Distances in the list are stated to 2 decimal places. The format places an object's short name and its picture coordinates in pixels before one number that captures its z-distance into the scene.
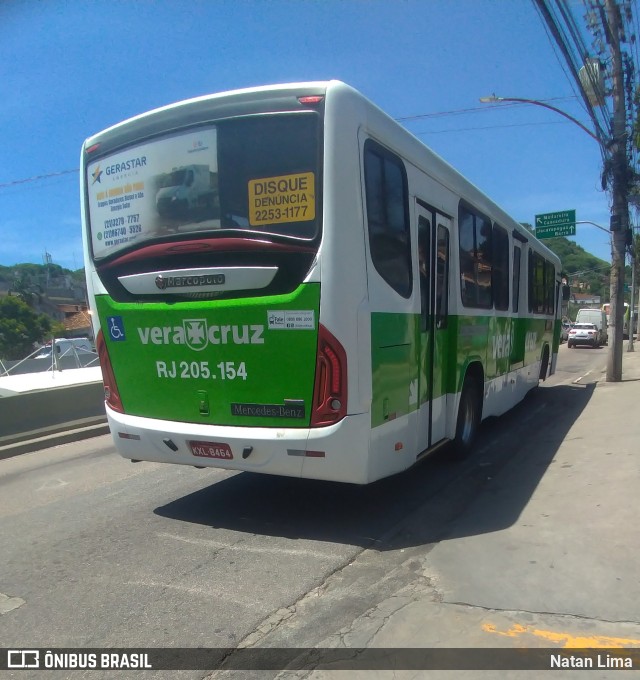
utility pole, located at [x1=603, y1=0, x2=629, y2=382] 13.38
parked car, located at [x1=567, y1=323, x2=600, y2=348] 35.47
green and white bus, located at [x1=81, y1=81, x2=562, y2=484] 4.30
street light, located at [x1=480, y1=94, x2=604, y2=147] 13.09
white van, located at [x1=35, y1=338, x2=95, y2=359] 25.05
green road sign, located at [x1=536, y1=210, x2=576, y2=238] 21.86
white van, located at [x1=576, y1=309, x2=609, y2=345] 39.78
